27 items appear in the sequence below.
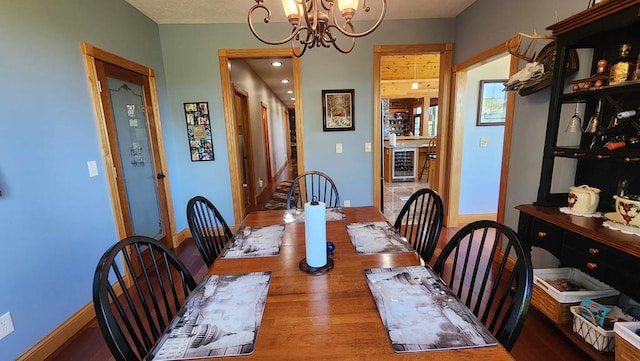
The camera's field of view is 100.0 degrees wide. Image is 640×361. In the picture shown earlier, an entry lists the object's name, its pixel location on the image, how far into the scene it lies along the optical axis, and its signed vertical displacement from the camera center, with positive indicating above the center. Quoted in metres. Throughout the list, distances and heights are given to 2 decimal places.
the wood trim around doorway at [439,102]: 3.15 +0.34
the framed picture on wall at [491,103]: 3.24 +0.31
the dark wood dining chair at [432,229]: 1.42 -0.53
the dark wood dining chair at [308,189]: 3.23 -0.66
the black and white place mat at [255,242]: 1.34 -0.57
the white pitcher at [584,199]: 1.57 -0.43
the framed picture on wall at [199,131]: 3.18 +0.10
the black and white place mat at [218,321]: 0.75 -0.58
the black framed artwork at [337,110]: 3.21 +0.29
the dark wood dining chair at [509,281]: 0.79 -0.51
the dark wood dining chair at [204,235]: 1.45 -0.55
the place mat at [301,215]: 1.80 -0.55
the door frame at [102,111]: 2.06 +0.27
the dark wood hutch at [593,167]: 1.28 -0.26
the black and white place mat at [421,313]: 0.75 -0.58
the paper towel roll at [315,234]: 1.06 -0.40
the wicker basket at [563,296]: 1.59 -1.02
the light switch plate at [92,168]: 2.03 -0.18
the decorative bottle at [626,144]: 1.43 -0.10
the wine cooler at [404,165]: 6.22 -0.76
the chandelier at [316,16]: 1.30 +0.59
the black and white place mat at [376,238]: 1.33 -0.56
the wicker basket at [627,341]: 1.19 -0.98
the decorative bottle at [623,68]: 1.39 +0.29
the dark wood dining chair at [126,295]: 0.75 -0.50
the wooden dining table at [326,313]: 0.72 -0.58
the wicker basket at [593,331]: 1.39 -1.09
